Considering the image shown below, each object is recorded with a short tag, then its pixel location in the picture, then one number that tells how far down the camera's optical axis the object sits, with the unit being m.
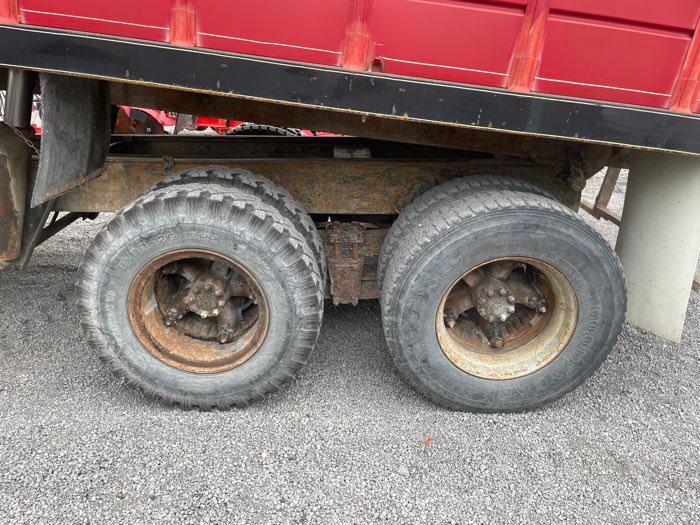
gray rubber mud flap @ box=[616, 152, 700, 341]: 2.49
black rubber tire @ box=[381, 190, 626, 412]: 2.38
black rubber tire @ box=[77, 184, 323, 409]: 2.34
